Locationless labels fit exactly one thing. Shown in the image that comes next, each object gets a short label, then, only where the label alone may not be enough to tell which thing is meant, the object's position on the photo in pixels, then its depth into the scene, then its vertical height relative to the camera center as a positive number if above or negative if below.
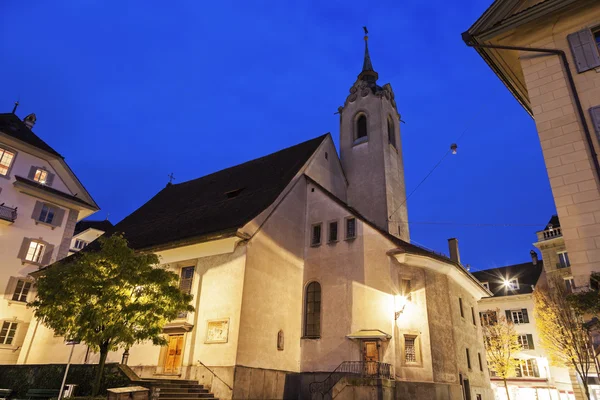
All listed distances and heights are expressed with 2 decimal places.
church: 18.09 +3.42
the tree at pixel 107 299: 13.67 +2.32
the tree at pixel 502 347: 34.70 +3.33
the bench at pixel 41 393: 15.68 -1.00
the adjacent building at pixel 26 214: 24.83 +9.57
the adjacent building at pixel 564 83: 8.48 +6.96
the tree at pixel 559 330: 21.91 +3.48
